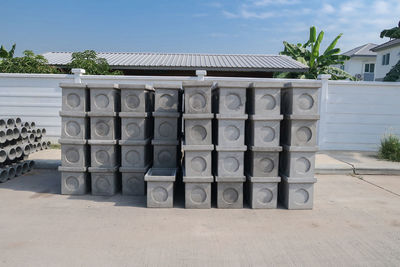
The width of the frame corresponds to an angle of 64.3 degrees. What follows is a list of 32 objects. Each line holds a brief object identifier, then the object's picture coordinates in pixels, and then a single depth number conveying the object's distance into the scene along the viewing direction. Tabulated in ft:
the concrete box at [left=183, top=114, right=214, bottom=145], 17.28
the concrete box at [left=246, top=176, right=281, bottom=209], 17.39
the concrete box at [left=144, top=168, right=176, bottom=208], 17.06
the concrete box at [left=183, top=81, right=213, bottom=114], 17.17
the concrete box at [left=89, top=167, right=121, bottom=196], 19.16
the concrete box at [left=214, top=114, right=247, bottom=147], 17.22
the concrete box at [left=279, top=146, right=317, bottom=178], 17.15
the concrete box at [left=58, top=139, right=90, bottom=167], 18.99
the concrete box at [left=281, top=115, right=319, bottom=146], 17.10
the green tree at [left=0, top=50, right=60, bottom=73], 38.91
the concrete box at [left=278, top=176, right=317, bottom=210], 17.33
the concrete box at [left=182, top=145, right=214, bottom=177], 17.22
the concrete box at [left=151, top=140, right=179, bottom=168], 19.04
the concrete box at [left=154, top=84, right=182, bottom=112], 18.90
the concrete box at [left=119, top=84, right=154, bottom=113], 18.90
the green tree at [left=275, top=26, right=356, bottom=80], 52.39
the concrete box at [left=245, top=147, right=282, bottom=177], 17.29
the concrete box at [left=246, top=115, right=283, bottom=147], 17.16
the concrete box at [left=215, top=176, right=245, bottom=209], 17.43
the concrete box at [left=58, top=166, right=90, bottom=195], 19.16
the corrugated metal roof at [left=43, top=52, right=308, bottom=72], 49.47
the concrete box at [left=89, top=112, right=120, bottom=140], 18.95
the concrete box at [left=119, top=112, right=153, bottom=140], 18.99
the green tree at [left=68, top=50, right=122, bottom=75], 40.70
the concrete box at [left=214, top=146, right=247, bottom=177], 17.29
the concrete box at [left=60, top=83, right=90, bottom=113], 18.76
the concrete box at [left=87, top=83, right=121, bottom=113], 18.71
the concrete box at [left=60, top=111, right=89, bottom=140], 18.90
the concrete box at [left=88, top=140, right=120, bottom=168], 19.06
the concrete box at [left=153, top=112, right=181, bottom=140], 19.02
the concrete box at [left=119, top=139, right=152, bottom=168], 18.96
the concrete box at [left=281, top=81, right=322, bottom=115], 16.88
